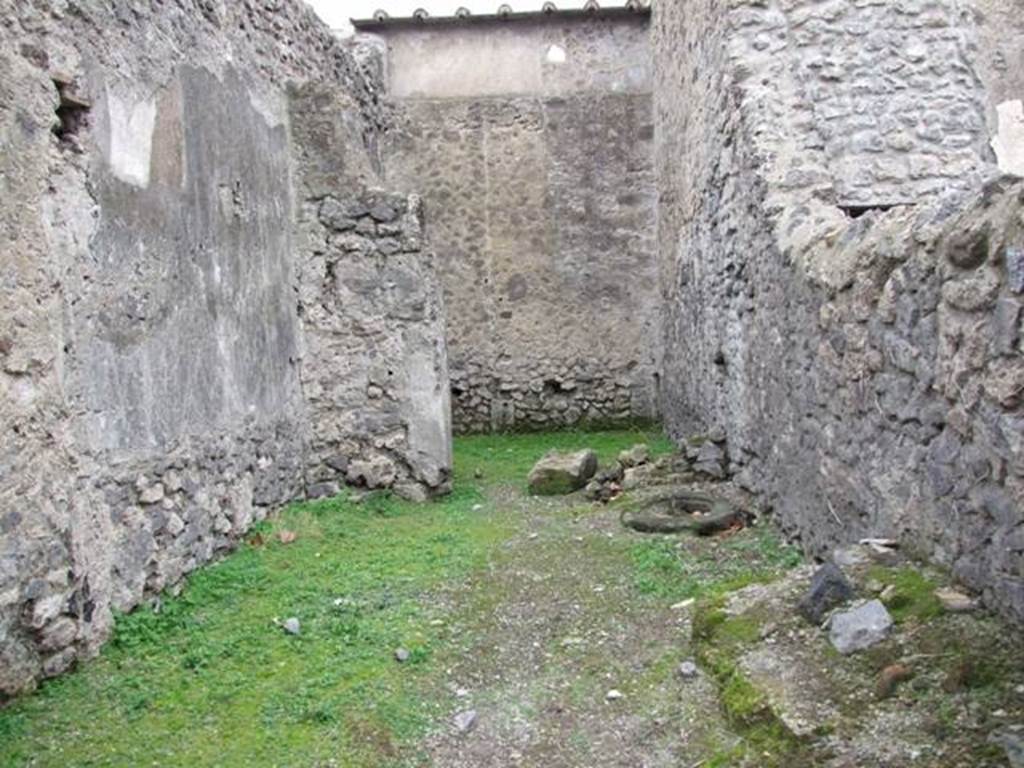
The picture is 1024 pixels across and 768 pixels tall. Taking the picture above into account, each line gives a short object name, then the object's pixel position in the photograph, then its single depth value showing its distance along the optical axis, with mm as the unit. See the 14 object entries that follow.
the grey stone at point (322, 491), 6840
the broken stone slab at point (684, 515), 5535
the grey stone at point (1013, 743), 1952
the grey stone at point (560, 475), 7273
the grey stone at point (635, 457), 7488
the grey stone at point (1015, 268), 2408
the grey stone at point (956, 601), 2695
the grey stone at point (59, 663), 3596
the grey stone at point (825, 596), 2988
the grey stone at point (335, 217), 6938
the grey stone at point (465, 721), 3193
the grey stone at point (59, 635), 3594
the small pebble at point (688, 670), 3455
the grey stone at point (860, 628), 2707
